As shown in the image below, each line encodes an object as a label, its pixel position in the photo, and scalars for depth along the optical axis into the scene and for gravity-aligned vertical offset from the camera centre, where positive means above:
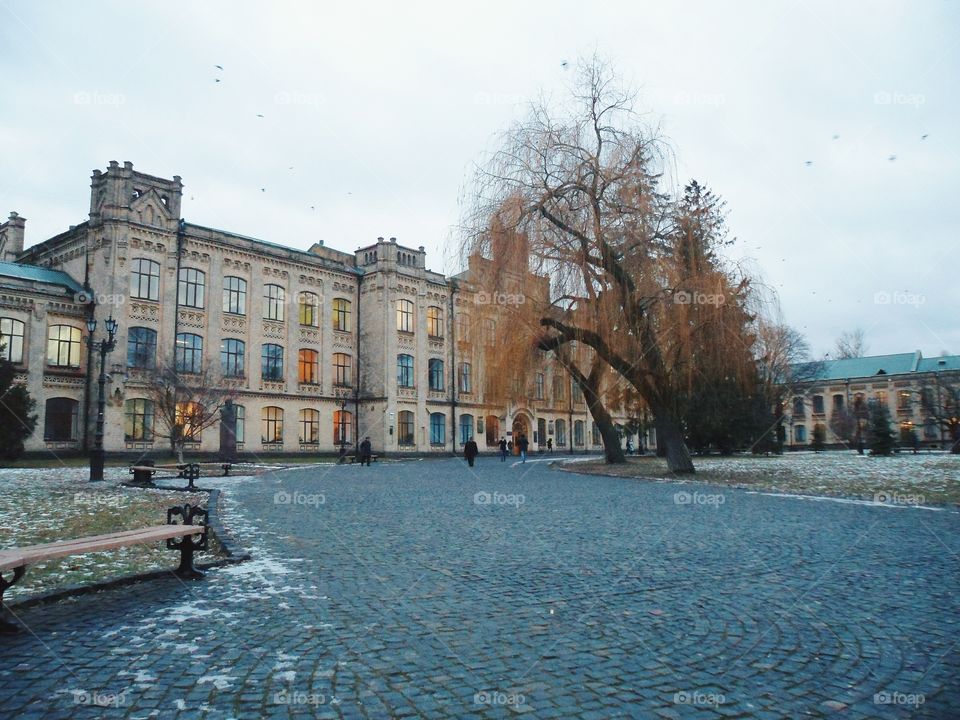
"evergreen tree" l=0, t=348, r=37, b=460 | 25.59 +0.81
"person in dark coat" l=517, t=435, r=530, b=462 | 34.97 -0.83
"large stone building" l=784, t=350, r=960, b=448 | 76.81 +4.46
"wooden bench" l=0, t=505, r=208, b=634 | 5.11 -0.96
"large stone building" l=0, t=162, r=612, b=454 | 35.28 +6.08
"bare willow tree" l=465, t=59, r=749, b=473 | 21.41 +5.79
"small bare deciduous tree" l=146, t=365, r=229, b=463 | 31.58 +1.56
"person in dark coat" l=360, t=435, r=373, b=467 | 33.69 -0.84
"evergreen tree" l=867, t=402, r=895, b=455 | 41.94 -0.56
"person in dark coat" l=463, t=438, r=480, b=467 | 31.16 -0.89
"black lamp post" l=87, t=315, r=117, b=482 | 20.78 +0.37
